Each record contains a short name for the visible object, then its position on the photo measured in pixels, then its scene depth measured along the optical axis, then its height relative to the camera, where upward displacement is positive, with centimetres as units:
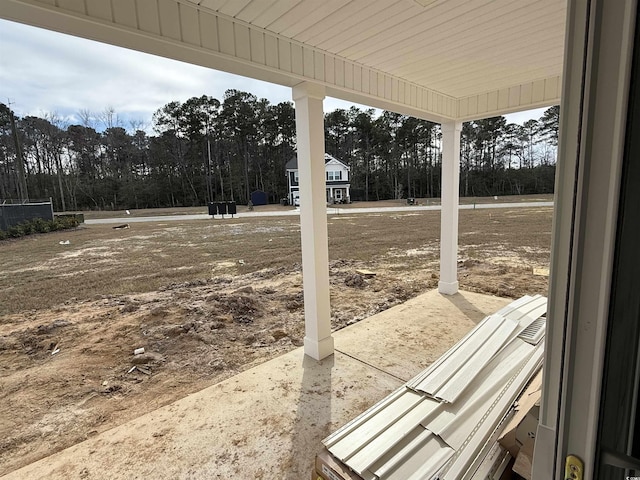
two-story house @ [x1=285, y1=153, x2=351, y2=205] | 2738 +81
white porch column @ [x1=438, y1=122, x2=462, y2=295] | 412 -24
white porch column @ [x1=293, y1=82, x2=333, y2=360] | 257 -20
